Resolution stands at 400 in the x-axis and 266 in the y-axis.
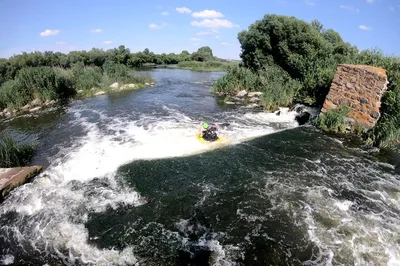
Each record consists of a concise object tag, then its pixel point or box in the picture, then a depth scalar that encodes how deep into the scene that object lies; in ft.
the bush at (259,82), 64.69
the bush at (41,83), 72.64
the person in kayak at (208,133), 41.39
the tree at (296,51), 61.84
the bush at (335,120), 46.06
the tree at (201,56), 268.21
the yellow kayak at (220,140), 41.42
